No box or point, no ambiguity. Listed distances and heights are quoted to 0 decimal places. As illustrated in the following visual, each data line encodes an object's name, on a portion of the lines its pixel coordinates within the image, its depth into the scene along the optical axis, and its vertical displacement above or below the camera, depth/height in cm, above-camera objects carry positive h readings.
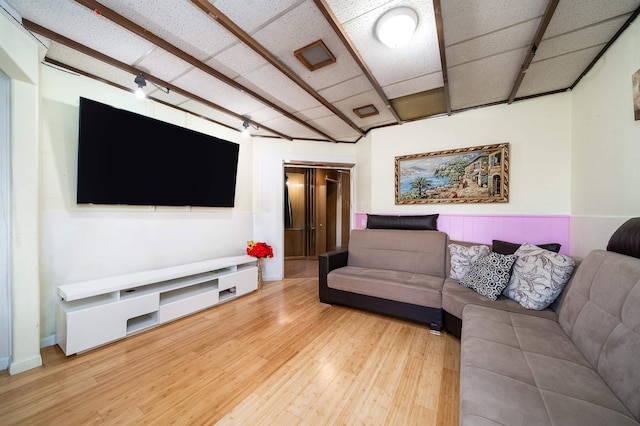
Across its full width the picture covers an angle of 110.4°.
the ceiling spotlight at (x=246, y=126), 303 +123
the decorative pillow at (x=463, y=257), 222 -46
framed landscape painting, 263 +48
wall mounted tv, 198 +56
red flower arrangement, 326 -54
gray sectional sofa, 79 -70
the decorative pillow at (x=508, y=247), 196 -32
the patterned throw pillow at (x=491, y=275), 179 -53
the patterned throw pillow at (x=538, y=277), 154 -47
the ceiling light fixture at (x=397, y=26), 139 +121
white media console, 174 -83
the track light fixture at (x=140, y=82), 200 +119
